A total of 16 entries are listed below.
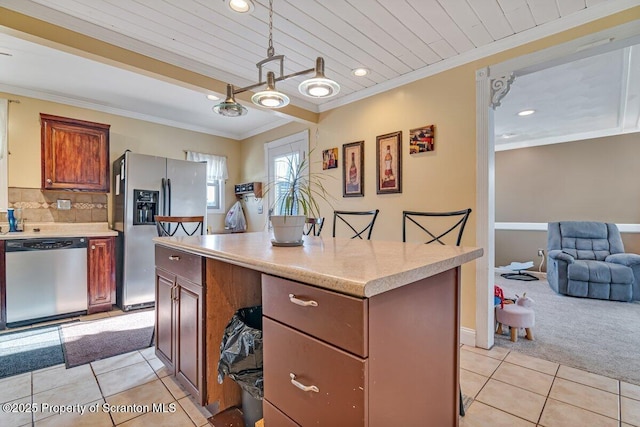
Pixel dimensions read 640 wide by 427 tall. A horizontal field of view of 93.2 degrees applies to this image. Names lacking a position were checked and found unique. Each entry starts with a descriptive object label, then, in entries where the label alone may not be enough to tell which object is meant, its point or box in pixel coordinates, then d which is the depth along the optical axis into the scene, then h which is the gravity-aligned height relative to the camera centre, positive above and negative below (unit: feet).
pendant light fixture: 5.28 +2.30
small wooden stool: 8.25 -2.92
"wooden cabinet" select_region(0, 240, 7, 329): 9.26 -2.35
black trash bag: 4.43 -2.16
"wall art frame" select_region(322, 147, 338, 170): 11.86 +2.15
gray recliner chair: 12.14 -2.13
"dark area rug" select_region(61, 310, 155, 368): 7.68 -3.60
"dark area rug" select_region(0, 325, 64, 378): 7.07 -3.60
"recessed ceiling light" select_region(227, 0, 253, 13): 6.15 +4.28
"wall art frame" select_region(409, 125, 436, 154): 9.08 +2.23
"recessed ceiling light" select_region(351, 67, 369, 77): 9.29 +4.40
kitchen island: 2.62 -1.24
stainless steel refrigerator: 11.21 +0.09
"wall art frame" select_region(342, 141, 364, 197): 11.02 +1.61
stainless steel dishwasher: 9.46 -2.15
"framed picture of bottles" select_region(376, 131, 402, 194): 9.91 +1.67
